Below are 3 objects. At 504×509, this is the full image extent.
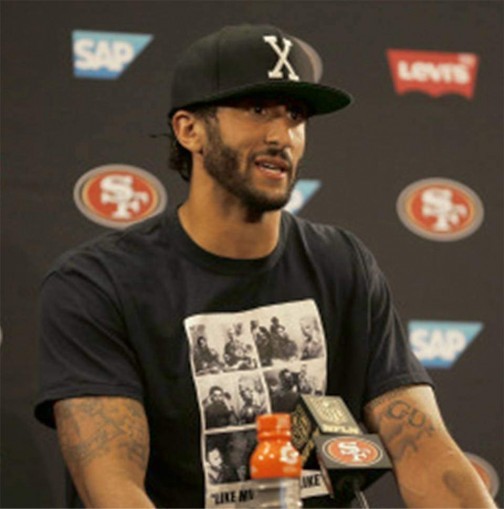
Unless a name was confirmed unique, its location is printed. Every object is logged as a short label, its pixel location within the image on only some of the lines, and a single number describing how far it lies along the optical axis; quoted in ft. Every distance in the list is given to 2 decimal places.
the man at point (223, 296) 25.95
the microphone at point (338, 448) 23.75
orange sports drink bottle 23.03
